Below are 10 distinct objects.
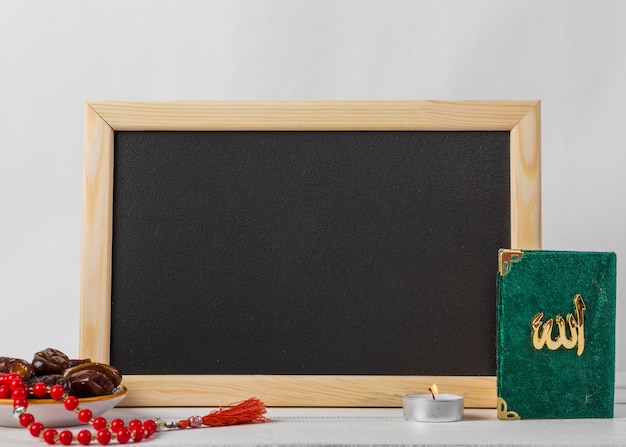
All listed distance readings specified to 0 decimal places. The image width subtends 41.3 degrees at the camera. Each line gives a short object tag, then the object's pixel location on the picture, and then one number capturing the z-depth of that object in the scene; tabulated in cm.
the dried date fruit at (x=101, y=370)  89
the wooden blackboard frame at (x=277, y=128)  100
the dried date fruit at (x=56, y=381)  87
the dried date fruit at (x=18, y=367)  89
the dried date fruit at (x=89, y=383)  88
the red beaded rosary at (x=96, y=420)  81
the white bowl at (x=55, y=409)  85
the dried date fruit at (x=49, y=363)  92
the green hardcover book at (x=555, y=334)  95
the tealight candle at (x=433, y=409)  91
